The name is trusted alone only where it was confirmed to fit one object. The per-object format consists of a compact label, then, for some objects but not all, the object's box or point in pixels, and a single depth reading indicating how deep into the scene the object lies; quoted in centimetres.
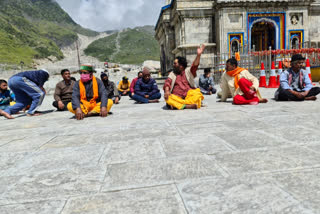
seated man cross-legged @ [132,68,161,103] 734
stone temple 1509
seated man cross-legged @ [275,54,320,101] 521
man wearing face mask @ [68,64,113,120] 473
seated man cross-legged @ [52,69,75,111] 646
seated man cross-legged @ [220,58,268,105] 532
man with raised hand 519
